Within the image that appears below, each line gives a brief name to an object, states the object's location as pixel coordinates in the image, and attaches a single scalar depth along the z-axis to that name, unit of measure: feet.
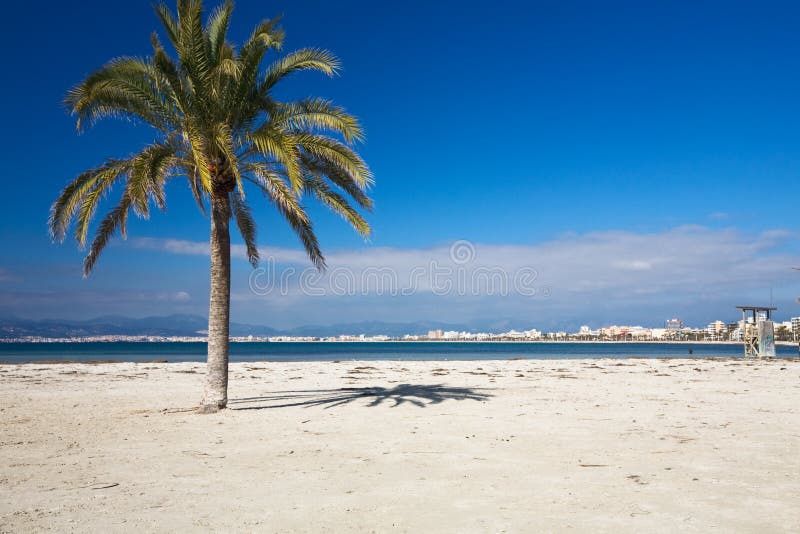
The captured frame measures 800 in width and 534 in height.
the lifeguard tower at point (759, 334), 145.79
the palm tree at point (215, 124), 41.32
